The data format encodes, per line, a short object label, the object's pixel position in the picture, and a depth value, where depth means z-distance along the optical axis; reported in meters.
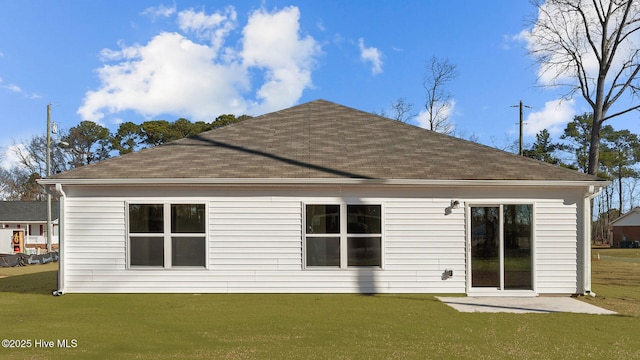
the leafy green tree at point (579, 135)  43.81
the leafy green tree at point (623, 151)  47.69
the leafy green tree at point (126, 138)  47.69
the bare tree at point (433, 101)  31.18
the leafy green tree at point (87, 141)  48.34
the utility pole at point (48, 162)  27.88
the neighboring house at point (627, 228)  46.53
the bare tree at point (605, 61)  19.31
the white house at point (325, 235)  10.28
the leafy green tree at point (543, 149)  42.19
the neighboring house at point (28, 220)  37.19
